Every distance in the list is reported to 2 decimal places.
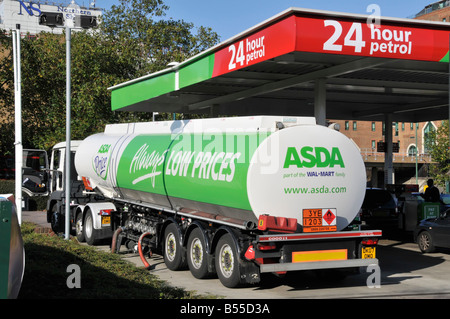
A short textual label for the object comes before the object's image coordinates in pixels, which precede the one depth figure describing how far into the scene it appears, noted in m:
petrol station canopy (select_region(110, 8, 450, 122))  11.57
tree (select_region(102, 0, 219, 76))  35.06
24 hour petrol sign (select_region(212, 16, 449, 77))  11.32
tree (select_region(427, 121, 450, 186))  60.75
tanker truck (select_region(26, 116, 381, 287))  10.30
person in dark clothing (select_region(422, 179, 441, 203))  19.64
